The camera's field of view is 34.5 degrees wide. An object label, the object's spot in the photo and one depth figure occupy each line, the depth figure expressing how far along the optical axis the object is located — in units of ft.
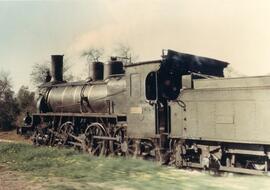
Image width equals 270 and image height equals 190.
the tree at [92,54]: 174.70
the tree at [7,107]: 111.86
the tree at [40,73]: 171.32
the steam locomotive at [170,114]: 33.78
